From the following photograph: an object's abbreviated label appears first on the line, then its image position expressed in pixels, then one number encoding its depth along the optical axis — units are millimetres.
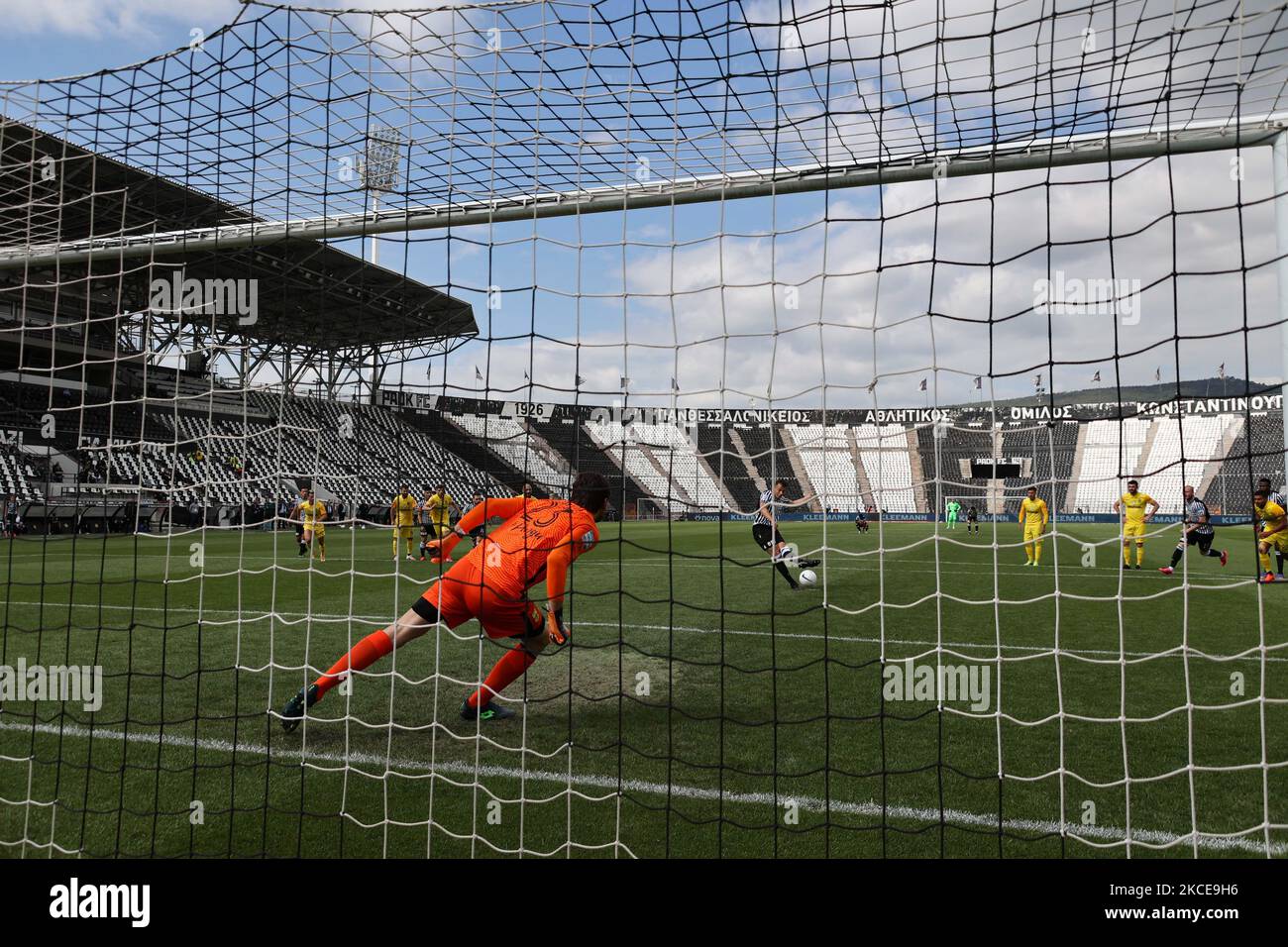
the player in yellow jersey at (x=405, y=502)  12511
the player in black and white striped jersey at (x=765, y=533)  11578
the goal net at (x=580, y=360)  3537
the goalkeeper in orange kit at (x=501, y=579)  4426
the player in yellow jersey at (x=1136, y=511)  13281
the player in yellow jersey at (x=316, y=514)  14552
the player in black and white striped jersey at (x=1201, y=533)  13445
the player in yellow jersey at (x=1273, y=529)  10781
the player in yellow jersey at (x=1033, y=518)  15039
